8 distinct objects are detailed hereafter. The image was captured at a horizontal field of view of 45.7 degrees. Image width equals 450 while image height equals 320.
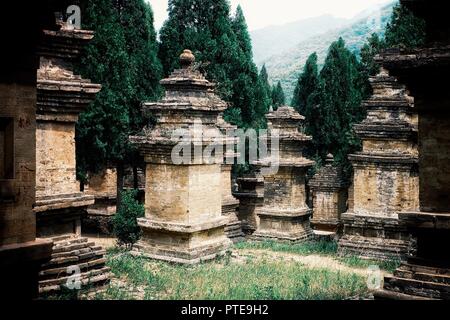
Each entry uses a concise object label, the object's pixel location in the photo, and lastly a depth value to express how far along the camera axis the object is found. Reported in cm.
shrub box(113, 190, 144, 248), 1619
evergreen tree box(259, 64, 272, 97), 4841
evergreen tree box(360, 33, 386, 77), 2147
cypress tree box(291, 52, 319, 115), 3572
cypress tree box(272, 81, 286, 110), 4637
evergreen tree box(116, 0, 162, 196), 2316
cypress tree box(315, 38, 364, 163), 3002
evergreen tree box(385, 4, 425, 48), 1947
